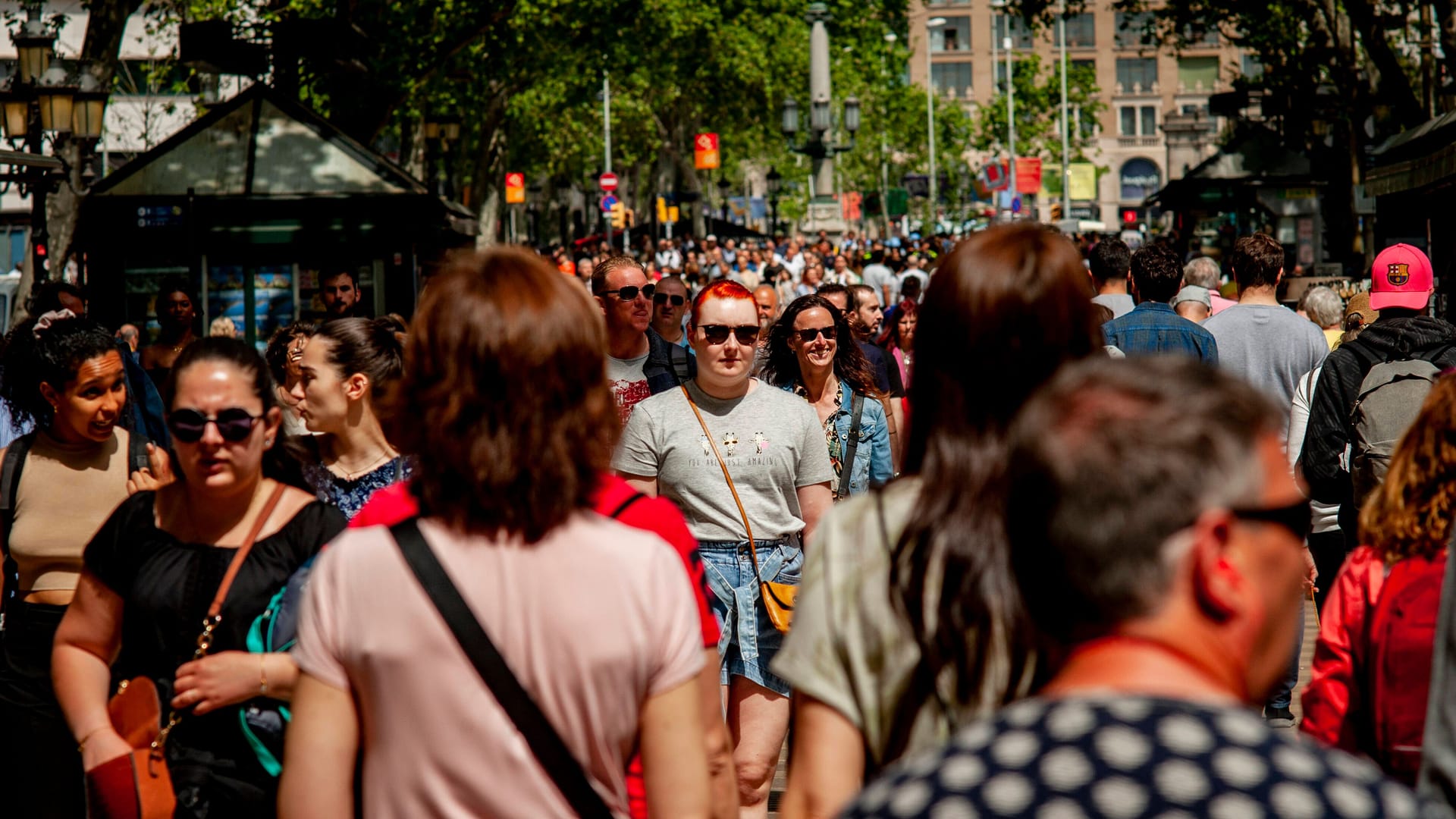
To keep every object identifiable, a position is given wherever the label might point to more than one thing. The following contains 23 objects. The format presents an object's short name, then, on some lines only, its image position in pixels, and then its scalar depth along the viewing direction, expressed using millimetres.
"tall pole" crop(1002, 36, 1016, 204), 132625
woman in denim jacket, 13859
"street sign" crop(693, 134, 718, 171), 82937
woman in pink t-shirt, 5336
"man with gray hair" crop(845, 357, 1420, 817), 3061
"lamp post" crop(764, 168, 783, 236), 112625
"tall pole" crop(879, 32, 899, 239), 129250
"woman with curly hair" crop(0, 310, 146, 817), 9195
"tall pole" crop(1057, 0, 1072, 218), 135500
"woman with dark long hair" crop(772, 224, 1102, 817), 4969
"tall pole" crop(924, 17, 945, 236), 137250
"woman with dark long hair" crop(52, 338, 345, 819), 6922
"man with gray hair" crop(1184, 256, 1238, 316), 19797
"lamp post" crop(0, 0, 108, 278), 29344
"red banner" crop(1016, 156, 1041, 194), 104687
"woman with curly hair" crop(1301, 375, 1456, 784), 6781
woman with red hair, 11391
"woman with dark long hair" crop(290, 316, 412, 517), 9484
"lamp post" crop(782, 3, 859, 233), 44156
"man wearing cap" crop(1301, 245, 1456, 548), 12703
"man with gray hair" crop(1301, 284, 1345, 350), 18594
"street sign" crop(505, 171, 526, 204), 97387
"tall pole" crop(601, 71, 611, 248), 102369
